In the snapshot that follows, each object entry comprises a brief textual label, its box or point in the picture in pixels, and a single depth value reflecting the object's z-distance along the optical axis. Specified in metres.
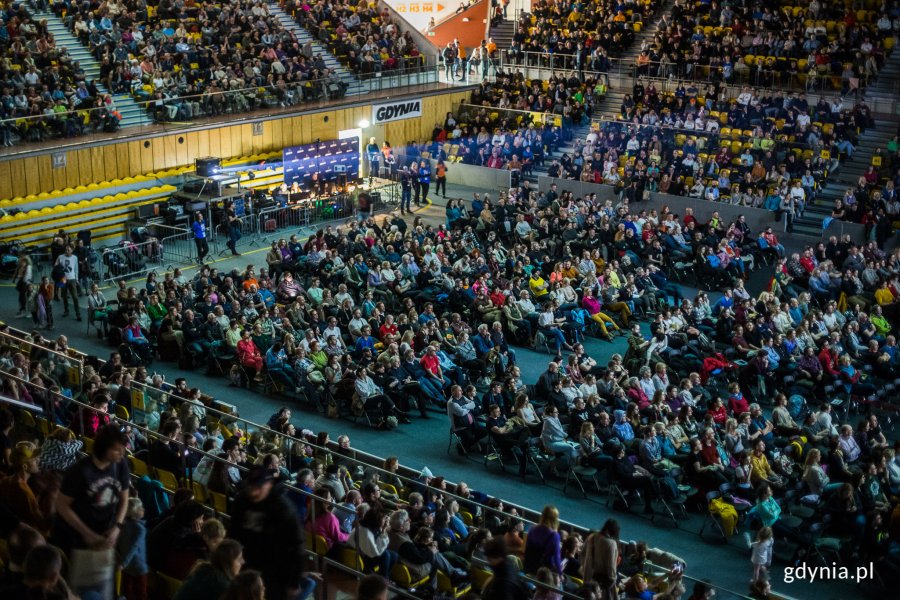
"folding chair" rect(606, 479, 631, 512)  13.29
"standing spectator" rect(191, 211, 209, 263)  22.95
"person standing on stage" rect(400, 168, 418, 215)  28.22
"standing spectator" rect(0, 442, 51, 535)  7.37
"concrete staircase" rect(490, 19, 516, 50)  38.16
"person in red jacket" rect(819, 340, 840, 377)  16.53
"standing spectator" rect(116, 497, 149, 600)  7.00
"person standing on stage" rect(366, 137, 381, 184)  30.47
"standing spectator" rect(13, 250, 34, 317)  19.34
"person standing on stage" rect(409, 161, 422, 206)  28.91
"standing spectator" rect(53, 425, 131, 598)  6.46
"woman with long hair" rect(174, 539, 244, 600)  5.80
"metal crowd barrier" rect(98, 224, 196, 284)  22.02
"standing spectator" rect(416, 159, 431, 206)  29.08
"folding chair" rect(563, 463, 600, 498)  13.59
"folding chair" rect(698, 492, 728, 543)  12.66
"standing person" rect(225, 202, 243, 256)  24.03
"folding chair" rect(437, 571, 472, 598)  9.09
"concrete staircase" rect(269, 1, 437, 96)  31.45
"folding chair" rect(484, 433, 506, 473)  14.40
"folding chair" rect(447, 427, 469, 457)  14.62
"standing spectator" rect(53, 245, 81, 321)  19.61
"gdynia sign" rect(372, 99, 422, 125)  31.03
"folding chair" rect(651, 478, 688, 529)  13.05
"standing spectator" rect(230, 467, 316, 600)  6.08
